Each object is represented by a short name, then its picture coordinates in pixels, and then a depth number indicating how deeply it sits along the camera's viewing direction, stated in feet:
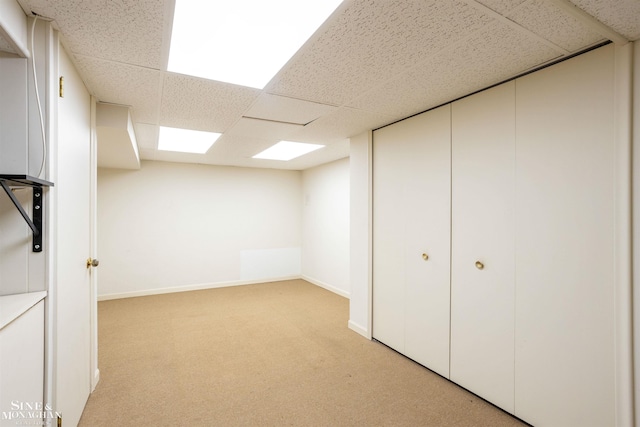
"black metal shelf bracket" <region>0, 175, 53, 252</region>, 3.89
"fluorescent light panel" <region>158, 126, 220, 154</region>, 11.02
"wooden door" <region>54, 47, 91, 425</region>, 4.99
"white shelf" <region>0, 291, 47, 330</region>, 3.46
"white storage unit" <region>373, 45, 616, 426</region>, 5.34
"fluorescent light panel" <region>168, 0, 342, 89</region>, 4.45
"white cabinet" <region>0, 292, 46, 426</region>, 3.42
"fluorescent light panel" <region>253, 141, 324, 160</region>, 12.87
